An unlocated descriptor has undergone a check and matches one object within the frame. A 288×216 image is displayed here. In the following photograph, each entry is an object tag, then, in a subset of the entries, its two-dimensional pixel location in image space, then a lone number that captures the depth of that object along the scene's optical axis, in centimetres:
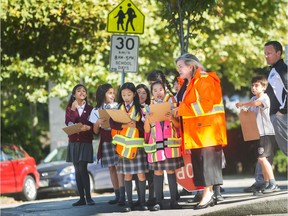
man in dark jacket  1184
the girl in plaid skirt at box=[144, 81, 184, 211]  1102
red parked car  2116
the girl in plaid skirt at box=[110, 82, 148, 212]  1134
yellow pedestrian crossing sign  1412
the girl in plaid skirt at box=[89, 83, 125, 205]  1242
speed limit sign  1406
